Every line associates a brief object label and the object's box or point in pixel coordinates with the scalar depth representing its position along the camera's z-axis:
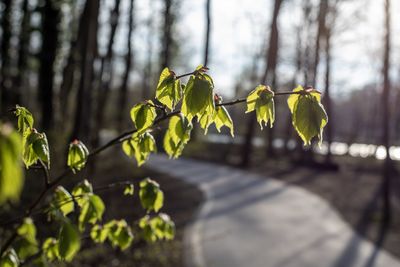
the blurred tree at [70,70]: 15.66
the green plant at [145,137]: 1.50
